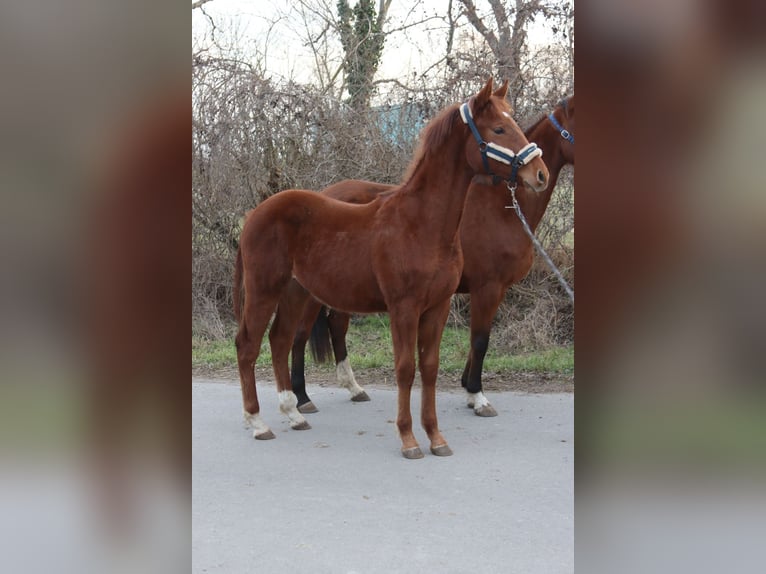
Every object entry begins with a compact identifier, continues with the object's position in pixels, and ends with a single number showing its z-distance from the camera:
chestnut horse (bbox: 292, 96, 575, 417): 4.52
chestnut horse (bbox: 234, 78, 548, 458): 3.53
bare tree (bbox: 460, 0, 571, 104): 7.09
